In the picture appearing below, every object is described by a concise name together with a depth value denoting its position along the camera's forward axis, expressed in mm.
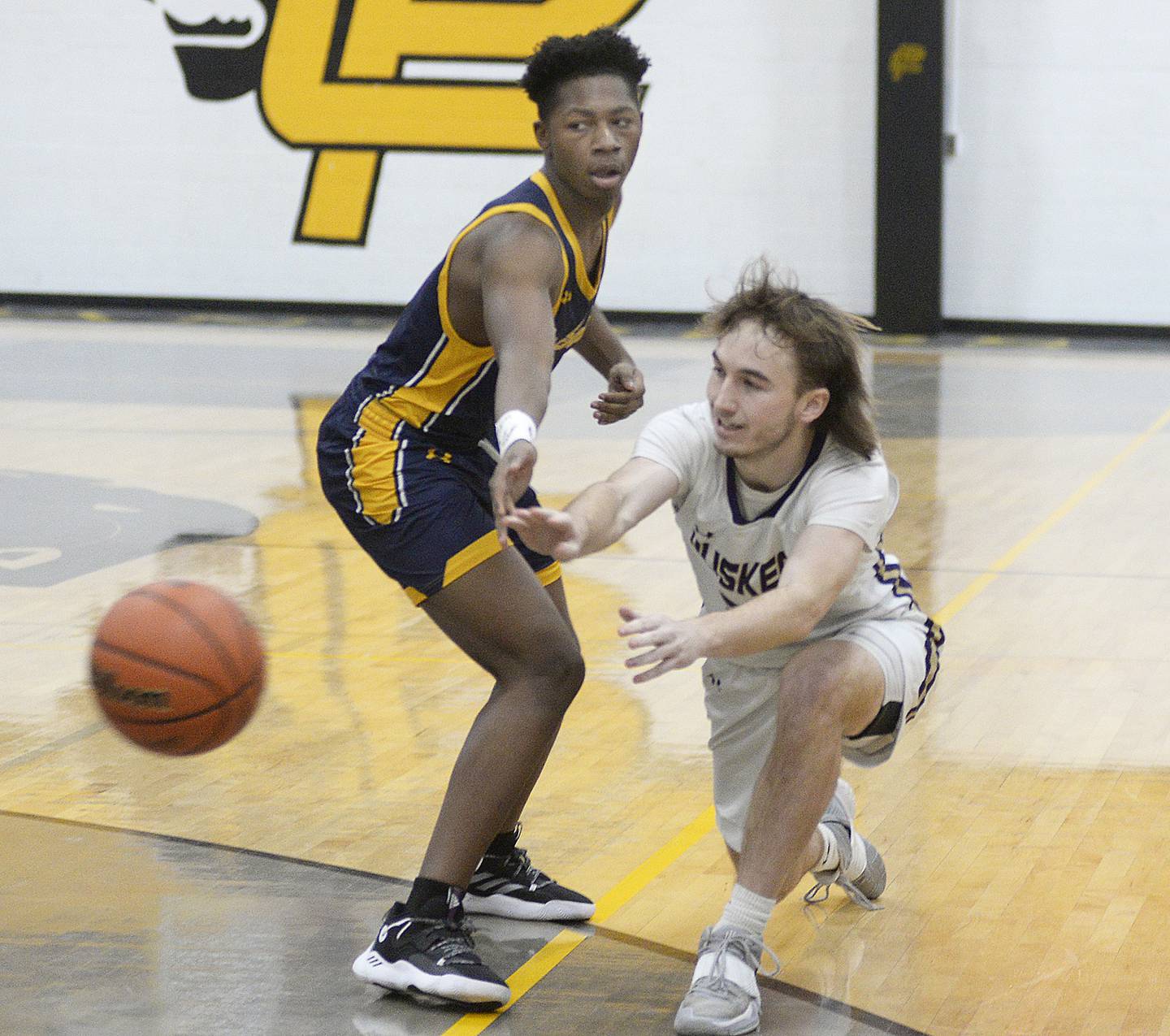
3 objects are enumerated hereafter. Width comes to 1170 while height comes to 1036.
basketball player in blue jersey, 6406
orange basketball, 7117
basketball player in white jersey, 6191
